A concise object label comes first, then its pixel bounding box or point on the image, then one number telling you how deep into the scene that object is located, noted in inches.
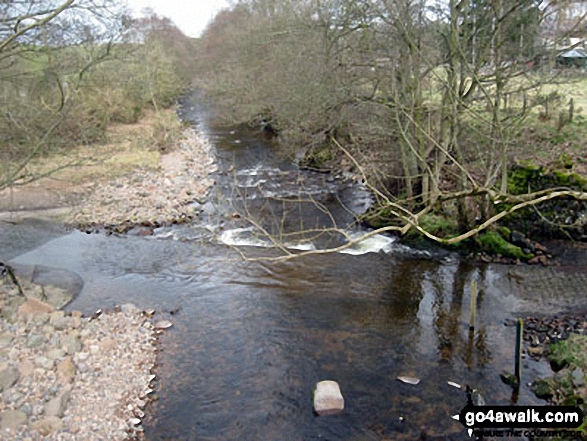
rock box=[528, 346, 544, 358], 329.1
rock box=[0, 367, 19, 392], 287.6
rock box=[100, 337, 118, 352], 345.4
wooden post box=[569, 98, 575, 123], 676.7
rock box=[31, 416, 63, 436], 262.7
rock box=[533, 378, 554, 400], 287.0
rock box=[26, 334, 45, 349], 332.5
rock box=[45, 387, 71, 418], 277.0
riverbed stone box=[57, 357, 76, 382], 309.0
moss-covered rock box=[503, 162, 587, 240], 510.9
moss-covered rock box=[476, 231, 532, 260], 485.4
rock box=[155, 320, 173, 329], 379.6
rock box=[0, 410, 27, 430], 261.0
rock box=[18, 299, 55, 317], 375.2
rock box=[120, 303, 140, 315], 396.8
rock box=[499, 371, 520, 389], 298.0
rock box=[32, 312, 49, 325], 364.9
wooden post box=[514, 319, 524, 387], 298.5
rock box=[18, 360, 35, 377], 303.1
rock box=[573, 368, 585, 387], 287.6
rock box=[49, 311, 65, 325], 369.2
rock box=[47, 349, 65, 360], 324.5
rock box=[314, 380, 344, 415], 285.0
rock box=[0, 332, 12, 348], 326.6
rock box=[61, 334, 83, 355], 336.5
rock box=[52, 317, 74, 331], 363.3
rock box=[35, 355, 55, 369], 313.6
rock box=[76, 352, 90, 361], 331.0
